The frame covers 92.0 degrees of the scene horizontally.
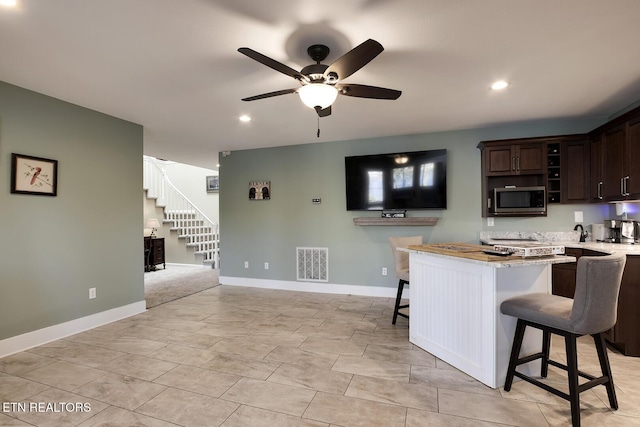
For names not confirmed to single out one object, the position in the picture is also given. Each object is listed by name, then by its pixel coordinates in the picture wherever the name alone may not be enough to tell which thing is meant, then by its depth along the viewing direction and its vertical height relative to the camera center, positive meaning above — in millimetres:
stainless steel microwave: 3977 +135
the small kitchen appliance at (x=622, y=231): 3344 -235
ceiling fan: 1868 +950
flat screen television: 4445 +470
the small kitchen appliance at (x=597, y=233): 3704 -278
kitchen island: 2221 -733
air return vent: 5148 -857
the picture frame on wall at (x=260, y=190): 5488 +421
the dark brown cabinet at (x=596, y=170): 3641 +483
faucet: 3850 -282
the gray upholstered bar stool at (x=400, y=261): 3452 -579
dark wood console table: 7090 -884
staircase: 8047 +8
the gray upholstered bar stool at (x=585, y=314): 1789 -638
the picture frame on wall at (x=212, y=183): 8984 +900
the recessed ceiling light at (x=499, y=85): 2855 +1191
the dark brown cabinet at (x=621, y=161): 2990 +505
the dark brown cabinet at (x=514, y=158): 3965 +687
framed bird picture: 2934 +403
